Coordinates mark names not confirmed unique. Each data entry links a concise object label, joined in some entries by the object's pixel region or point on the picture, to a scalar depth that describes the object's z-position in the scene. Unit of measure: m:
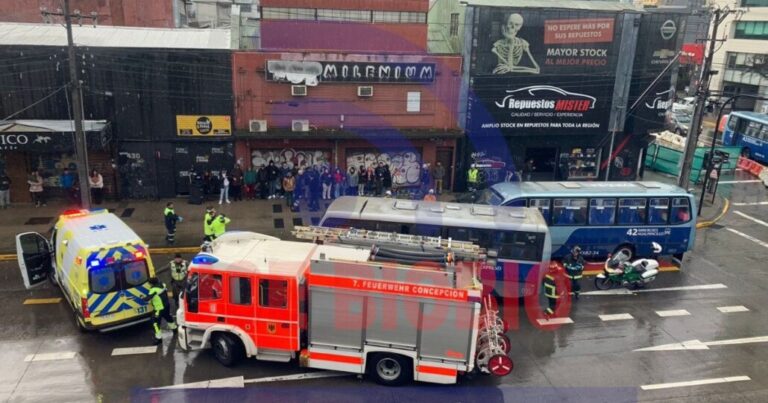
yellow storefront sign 23.11
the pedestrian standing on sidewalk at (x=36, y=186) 22.17
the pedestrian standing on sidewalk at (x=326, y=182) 24.14
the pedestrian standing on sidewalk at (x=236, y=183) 23.64
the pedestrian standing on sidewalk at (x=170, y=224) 18.95
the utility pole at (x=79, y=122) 16.56
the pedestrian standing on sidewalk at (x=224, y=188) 23.45
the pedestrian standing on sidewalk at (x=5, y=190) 21.85
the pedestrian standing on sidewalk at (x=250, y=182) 23.88
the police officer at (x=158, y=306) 12.75
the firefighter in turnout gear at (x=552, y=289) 15.28
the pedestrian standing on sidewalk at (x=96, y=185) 22.50
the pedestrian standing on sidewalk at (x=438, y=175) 25.28
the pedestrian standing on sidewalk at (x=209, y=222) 17.64
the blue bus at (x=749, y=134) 34.28
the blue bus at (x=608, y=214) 18.11
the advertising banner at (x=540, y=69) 24.78
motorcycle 17.16
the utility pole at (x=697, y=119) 22.14
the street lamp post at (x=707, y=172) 24.62
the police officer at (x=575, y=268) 16.23
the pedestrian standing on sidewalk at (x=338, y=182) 24.25
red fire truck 11.35
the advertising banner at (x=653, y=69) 26.02
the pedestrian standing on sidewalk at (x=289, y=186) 23.30
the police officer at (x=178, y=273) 14.38
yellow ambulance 12.84
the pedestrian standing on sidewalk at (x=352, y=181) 24.78
